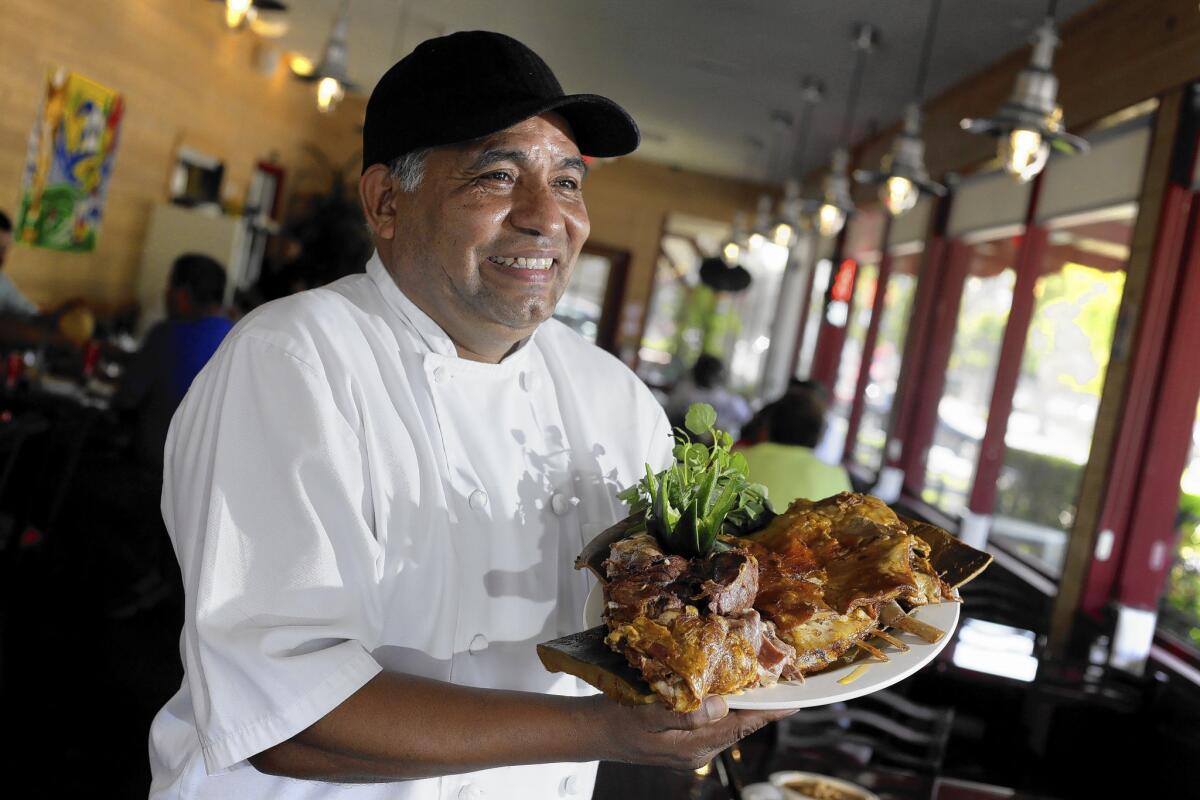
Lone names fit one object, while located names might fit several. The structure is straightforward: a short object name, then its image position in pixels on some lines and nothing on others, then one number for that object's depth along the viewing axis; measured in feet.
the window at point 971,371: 21.11
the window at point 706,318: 45.73
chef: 3.55
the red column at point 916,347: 24.81
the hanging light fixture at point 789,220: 24.36
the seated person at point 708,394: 25.24
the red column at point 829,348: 33.94
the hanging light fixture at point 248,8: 17.62
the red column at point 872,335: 29.37
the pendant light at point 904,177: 15.03
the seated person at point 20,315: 17.08
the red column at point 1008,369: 19.85
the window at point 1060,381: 16.42
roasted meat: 3.41
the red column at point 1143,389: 14.16
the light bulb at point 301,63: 33.27
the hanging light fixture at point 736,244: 32.83
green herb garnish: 4.23
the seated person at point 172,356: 14.75
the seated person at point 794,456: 14.37
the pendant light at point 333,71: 21.06
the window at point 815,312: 37.01
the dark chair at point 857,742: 9.03
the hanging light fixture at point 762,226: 28.55
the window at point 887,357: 26.94
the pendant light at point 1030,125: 11.64
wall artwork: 20.21
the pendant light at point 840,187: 18.80
